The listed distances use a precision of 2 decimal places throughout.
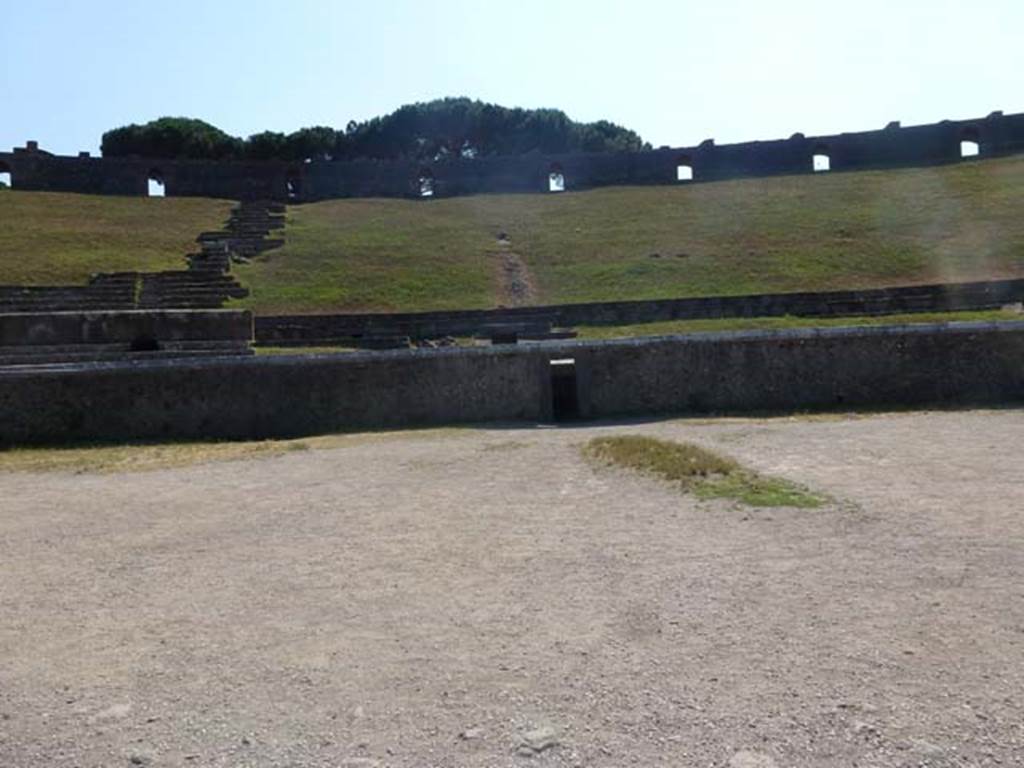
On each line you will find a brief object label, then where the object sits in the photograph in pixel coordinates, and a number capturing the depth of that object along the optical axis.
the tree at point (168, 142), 67.31
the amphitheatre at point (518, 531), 3.25
